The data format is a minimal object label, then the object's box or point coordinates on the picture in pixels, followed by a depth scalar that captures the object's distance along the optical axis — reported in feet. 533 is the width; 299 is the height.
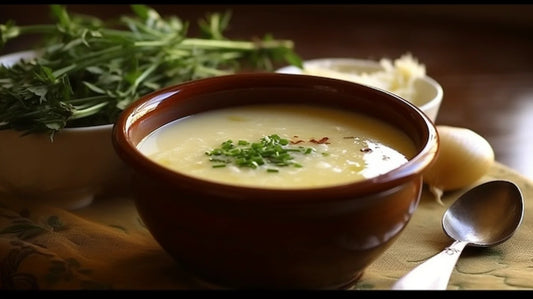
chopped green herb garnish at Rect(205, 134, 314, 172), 1.64
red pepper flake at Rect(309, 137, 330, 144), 1.75
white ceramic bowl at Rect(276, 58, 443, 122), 2.13
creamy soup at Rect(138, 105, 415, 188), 1.62
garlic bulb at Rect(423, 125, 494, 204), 1.98
